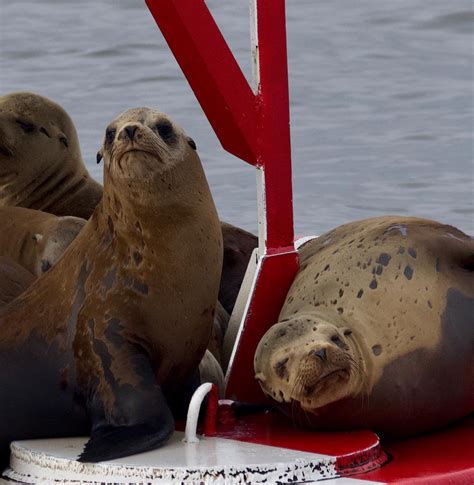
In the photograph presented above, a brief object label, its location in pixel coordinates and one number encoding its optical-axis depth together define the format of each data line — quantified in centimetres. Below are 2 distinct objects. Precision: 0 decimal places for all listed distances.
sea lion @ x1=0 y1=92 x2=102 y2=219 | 1622
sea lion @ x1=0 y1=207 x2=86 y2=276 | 1471
